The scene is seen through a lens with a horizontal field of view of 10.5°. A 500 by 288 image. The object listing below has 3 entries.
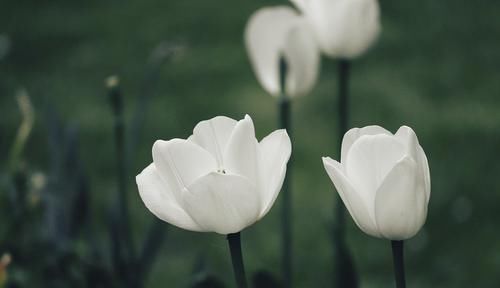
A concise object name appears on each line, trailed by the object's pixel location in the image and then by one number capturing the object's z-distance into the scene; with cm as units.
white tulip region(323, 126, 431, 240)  133
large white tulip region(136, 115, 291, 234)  134
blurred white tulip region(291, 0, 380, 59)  161
